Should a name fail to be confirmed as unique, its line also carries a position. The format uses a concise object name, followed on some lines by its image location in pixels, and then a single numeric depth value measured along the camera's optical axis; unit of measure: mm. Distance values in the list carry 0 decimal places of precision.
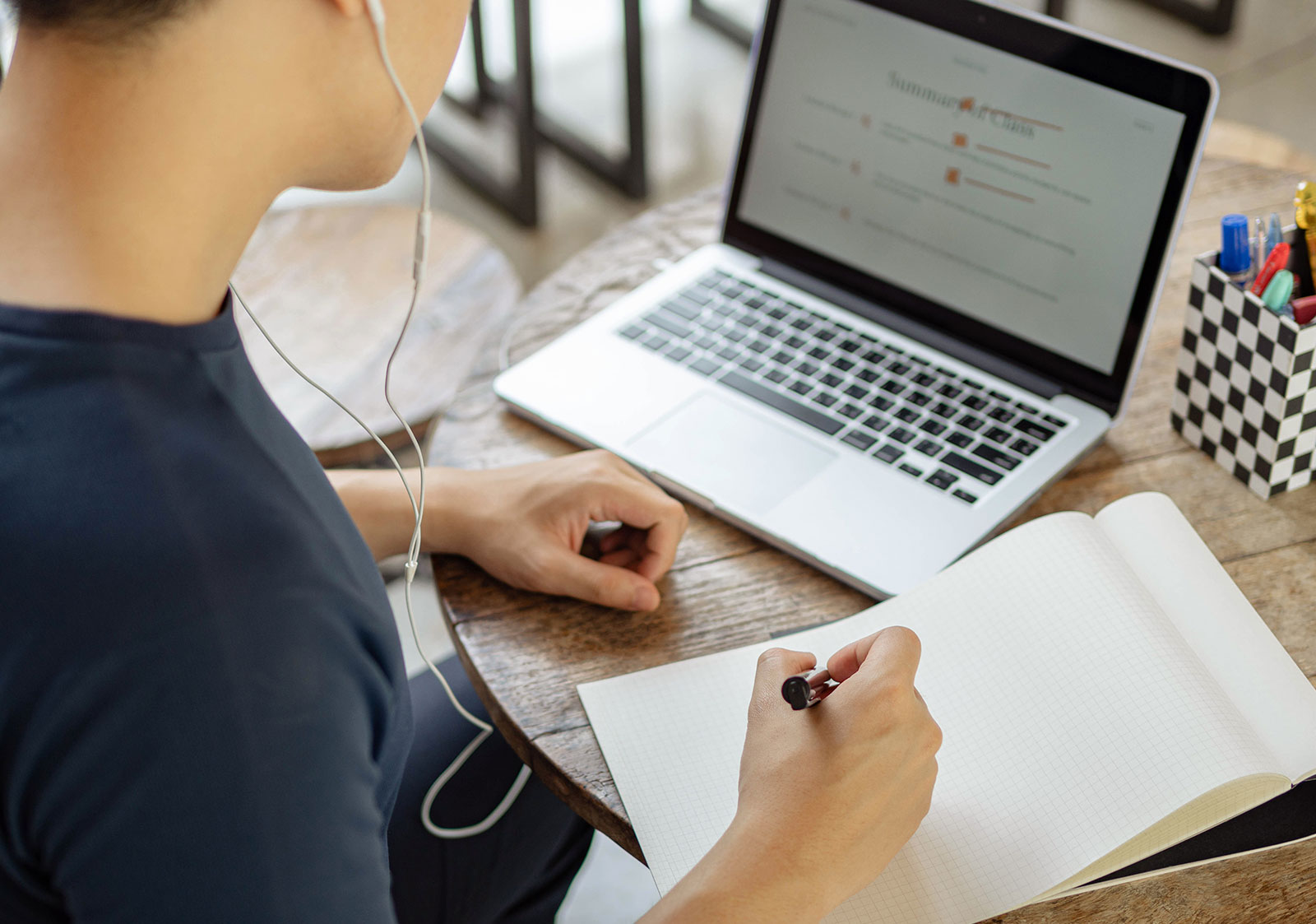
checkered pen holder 839
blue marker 862
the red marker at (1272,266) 849
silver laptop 908
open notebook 654
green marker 834
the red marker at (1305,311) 848
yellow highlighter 873
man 468
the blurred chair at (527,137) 2496
